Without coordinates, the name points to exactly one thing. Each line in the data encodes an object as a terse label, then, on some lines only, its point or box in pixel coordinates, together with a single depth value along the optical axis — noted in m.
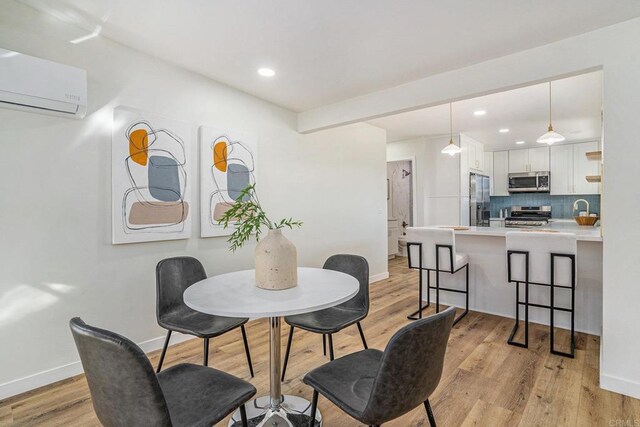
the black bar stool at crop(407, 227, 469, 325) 3.23
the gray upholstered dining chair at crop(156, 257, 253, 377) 2.03
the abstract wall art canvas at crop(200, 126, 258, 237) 2.98
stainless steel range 6.61
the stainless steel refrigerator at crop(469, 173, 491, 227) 6.15
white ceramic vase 1.71
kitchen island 2.93
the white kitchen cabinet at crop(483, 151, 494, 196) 7.24
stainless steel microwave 6.58
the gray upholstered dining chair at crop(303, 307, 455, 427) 1.07
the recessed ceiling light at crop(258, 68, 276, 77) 2.85
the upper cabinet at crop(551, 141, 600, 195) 6.19
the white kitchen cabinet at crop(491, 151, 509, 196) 7.16
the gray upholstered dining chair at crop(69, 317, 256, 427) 0.98
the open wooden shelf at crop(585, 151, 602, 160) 3.67
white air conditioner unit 1.89
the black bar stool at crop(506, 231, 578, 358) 2.60
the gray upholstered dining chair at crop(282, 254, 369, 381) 2.07
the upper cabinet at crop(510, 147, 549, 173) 6.67
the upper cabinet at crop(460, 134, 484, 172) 5.93
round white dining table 1.39
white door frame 6.21
